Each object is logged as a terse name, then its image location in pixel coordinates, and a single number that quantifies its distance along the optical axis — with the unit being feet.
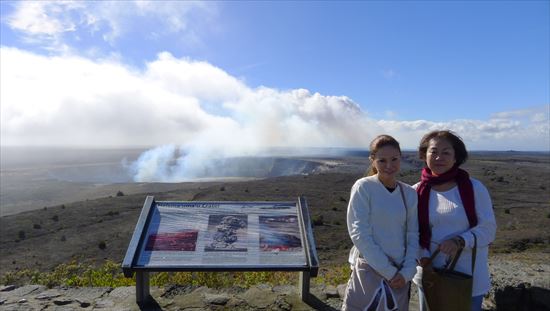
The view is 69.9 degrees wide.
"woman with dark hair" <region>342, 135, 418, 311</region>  9.88
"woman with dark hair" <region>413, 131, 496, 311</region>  9.79
